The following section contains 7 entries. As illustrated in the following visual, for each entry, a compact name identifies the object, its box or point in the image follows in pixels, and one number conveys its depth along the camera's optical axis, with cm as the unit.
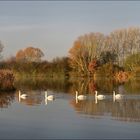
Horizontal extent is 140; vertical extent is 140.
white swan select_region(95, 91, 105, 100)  2530
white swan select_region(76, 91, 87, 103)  2525
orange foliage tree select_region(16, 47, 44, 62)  8738
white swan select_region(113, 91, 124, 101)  2537
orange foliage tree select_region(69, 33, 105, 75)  6738
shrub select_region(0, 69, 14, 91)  3222
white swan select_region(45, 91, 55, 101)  2529
